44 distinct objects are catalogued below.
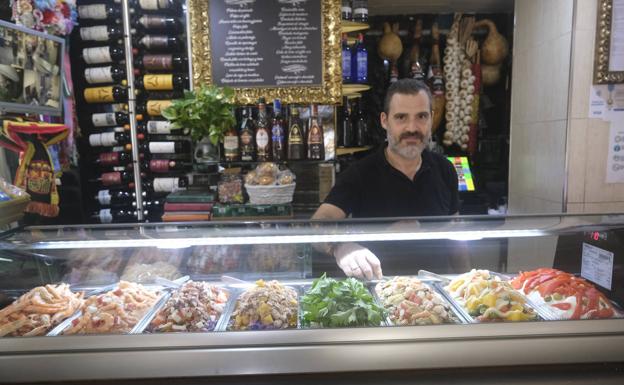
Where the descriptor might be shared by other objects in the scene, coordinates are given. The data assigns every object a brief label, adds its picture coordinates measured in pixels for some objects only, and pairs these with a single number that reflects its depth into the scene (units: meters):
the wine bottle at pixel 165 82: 3.58
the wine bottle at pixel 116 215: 3.89
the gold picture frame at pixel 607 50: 2.62
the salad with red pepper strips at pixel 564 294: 1.41
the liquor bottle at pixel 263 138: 3.02
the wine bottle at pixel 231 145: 3.01
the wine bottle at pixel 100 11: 3.65
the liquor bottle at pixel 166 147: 3.66
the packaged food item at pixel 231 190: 2.97
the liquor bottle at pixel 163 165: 3.71
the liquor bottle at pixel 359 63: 3.40
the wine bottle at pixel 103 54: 3.67
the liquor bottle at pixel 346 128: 3.65
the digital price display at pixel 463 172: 3.72
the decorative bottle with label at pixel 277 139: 3.04
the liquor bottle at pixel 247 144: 3.04
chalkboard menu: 3.30
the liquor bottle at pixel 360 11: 3.30
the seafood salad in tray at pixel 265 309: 1.38
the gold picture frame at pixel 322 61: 3.30
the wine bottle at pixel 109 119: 3.76
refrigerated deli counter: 1.06
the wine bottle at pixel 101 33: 3.65
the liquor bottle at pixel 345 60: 3.36
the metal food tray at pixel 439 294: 1.42
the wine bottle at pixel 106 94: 3.70
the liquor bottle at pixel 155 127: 3.63
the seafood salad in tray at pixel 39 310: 1.37
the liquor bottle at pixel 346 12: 3.35
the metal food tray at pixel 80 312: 1.39
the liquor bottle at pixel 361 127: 3.72
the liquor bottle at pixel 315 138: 3.04
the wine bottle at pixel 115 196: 3.88
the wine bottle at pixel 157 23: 3.56
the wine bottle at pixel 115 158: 3.80
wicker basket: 2.85
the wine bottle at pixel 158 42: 3.55
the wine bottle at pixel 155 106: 3.58
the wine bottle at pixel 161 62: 3.58
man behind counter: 2.20
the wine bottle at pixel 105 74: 3.67
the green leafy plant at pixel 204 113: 2.87
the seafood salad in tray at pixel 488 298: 1.41
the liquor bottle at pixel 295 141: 3.05
